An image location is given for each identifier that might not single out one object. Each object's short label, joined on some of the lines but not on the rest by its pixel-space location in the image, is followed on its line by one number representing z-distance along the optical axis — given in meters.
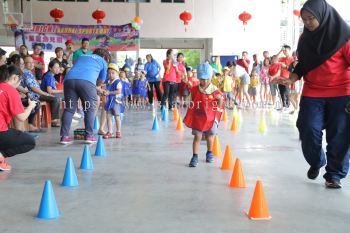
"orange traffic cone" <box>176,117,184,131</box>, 8.72
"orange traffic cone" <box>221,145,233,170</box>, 5.18
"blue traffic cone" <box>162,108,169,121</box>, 10.41
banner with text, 17.11
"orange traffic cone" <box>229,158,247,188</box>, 4.35
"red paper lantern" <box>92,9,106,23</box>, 18.73
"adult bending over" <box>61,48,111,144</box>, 6.95
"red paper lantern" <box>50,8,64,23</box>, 17.97
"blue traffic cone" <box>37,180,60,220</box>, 3.35
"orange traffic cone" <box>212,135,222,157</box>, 6.08
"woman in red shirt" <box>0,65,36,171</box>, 4.68
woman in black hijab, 4.05
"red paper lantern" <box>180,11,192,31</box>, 19.77
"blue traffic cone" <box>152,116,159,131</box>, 8.73
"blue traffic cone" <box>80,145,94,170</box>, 5.17
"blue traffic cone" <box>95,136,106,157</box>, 6.01
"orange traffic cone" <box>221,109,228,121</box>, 10.33
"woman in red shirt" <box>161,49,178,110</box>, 12.51
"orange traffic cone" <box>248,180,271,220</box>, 3.36
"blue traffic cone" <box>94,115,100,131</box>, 8.99
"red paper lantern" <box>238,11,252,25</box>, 19.84
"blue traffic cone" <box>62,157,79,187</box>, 4.36
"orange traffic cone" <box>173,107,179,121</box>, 10.46
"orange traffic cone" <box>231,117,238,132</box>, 8.66
